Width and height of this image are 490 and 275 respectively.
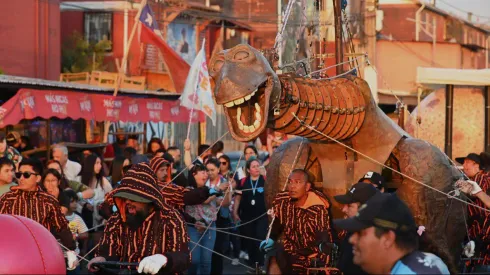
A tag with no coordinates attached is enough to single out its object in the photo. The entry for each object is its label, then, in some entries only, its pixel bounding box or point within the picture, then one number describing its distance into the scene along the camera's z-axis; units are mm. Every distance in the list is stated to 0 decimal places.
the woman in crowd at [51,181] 12227
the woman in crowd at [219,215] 15266
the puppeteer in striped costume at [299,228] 10445
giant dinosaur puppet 8805
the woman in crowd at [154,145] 17484
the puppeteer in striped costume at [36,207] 10289
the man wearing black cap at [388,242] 5305
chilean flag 22609
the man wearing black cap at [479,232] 11855
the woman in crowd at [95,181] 15133
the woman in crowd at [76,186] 14051
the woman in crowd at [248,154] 18703
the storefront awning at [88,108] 17516
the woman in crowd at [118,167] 14875
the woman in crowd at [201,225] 13766
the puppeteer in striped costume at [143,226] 8141
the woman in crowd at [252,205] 16766
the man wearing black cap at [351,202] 7969
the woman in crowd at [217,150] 20531
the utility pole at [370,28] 30938
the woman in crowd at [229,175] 18016
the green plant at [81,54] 31364
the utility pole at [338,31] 11258
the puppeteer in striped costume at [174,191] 11617
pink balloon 6000
